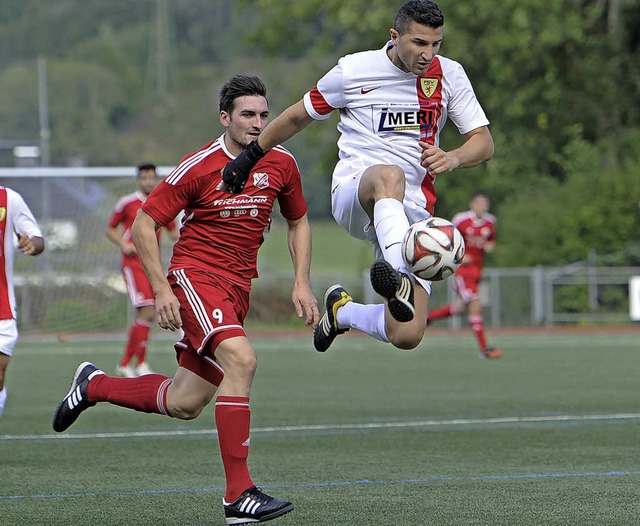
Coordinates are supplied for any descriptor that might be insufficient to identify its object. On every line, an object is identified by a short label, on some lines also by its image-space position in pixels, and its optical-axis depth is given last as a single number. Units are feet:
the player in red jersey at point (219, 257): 43.32
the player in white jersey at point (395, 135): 45.73
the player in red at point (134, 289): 95.86
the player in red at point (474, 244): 118.42
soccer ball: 44.73
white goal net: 158.40
